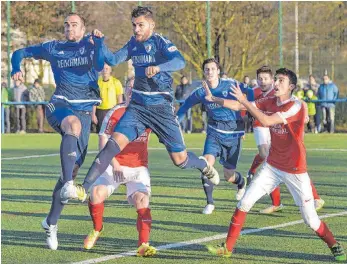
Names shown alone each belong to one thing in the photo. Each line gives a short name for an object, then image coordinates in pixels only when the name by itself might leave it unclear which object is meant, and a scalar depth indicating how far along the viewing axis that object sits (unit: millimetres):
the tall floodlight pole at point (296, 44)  30328
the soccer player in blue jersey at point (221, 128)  12422
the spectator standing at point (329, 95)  28406
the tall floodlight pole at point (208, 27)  30969
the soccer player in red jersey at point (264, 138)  11969
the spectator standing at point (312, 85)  28906
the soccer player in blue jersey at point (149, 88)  9570
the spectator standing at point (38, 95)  31109
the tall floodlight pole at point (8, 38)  32219
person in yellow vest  20969
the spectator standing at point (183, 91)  29781
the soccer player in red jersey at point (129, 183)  9273
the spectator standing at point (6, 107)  31062
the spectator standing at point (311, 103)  28323
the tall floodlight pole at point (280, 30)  30203
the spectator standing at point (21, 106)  31500
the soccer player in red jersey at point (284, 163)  8867
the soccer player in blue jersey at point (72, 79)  10242
